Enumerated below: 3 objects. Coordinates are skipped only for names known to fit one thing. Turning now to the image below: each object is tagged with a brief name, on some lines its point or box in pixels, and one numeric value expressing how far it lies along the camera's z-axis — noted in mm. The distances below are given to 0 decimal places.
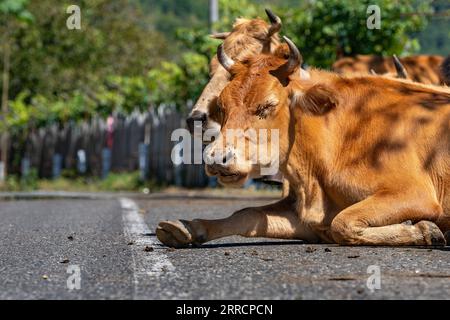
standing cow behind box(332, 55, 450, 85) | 15453
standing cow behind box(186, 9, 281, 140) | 10070
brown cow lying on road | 7227
